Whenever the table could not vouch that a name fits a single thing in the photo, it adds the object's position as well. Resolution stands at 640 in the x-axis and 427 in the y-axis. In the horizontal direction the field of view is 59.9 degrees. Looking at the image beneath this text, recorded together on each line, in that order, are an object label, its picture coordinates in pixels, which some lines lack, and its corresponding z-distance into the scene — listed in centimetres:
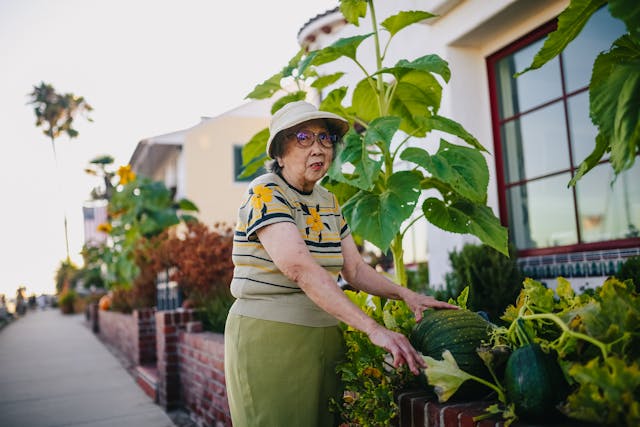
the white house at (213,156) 1767
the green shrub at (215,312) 493
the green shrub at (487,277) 429
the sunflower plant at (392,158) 240
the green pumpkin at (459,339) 171
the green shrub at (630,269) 291
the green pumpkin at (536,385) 141
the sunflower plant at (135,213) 905
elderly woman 192
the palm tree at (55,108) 3556
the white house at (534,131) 441
